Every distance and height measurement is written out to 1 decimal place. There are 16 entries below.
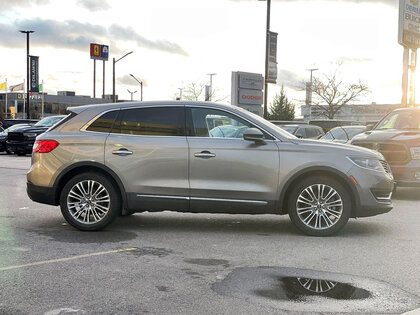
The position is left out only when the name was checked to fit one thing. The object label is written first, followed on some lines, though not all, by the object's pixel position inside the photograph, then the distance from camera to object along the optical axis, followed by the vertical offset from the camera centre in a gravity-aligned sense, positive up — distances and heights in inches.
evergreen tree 3158.7 +88.9
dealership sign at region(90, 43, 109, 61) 3371.1 +426.6
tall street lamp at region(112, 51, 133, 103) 1807.3 +189.1
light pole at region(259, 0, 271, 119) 1053.3 +155.3
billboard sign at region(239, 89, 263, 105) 1171.3 +57.3
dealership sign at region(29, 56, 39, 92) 2808.1 +233.6
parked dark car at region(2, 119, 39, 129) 1240.2 -7.3
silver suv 281.4 -24.4
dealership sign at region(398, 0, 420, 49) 922.1 +174.0
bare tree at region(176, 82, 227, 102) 3368.6 +181.4
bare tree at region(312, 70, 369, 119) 2367.1 +139.2
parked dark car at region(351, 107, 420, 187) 420.8 -16.6
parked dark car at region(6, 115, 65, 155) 1000.2 -35.2
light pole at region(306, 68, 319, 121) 2439.0 +122.9
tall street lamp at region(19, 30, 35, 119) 2112.5 +288.7
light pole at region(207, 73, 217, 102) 3260.3 +229.9
